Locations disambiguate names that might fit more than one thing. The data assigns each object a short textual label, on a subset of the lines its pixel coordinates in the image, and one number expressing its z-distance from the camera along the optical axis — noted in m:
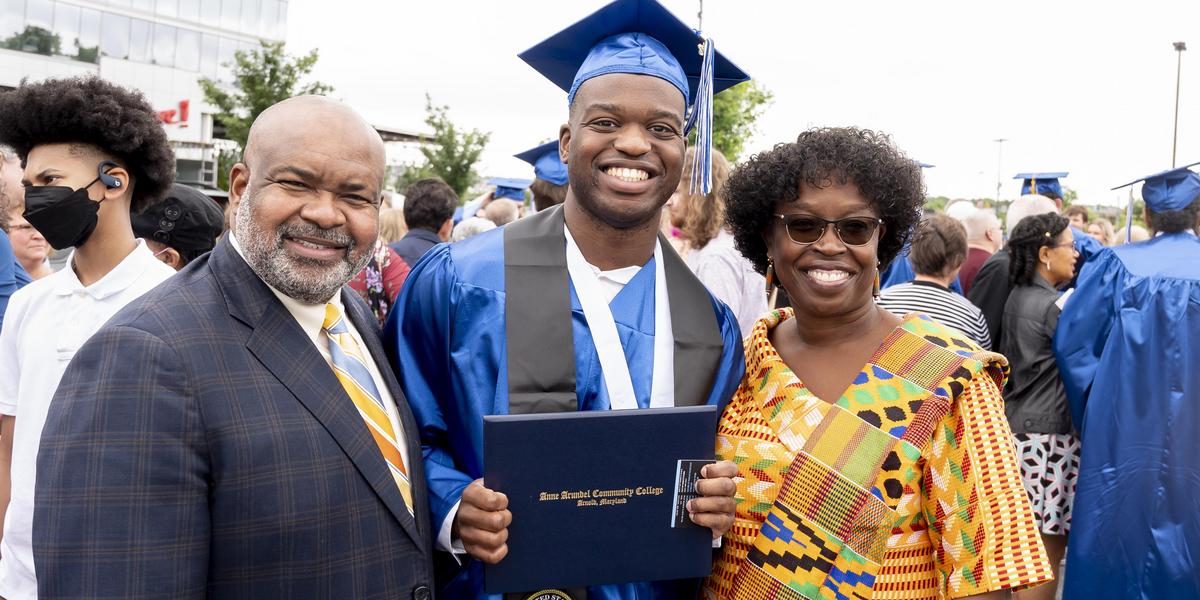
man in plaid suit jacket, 1.49
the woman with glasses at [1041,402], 4.77
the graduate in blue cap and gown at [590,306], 2.15
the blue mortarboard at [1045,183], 8.55
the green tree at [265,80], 17.64
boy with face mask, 2.36
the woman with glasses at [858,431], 2.04
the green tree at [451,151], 22.03
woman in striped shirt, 4.45
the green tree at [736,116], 16.55
